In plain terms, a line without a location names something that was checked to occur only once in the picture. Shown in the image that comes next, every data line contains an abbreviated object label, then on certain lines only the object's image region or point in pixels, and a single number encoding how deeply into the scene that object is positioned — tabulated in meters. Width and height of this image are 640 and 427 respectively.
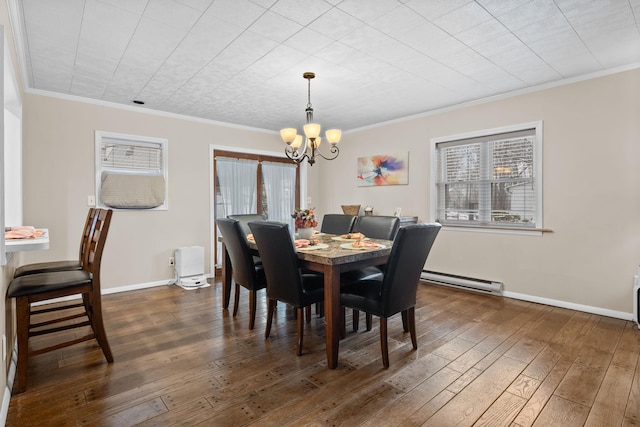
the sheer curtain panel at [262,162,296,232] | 5.59
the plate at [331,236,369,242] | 3.06
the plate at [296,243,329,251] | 2.53
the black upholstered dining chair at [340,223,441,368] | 2.16
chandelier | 3.03
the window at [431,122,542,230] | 3.72
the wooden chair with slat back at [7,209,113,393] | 1.95
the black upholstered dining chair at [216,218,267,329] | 2.86
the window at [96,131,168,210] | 4.01
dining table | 2.22
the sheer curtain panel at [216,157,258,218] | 5.09
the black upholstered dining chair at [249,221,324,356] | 2.31
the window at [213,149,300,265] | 5.09
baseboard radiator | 3.94
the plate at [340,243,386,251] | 2.49
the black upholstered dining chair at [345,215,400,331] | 2.96
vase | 3.05
